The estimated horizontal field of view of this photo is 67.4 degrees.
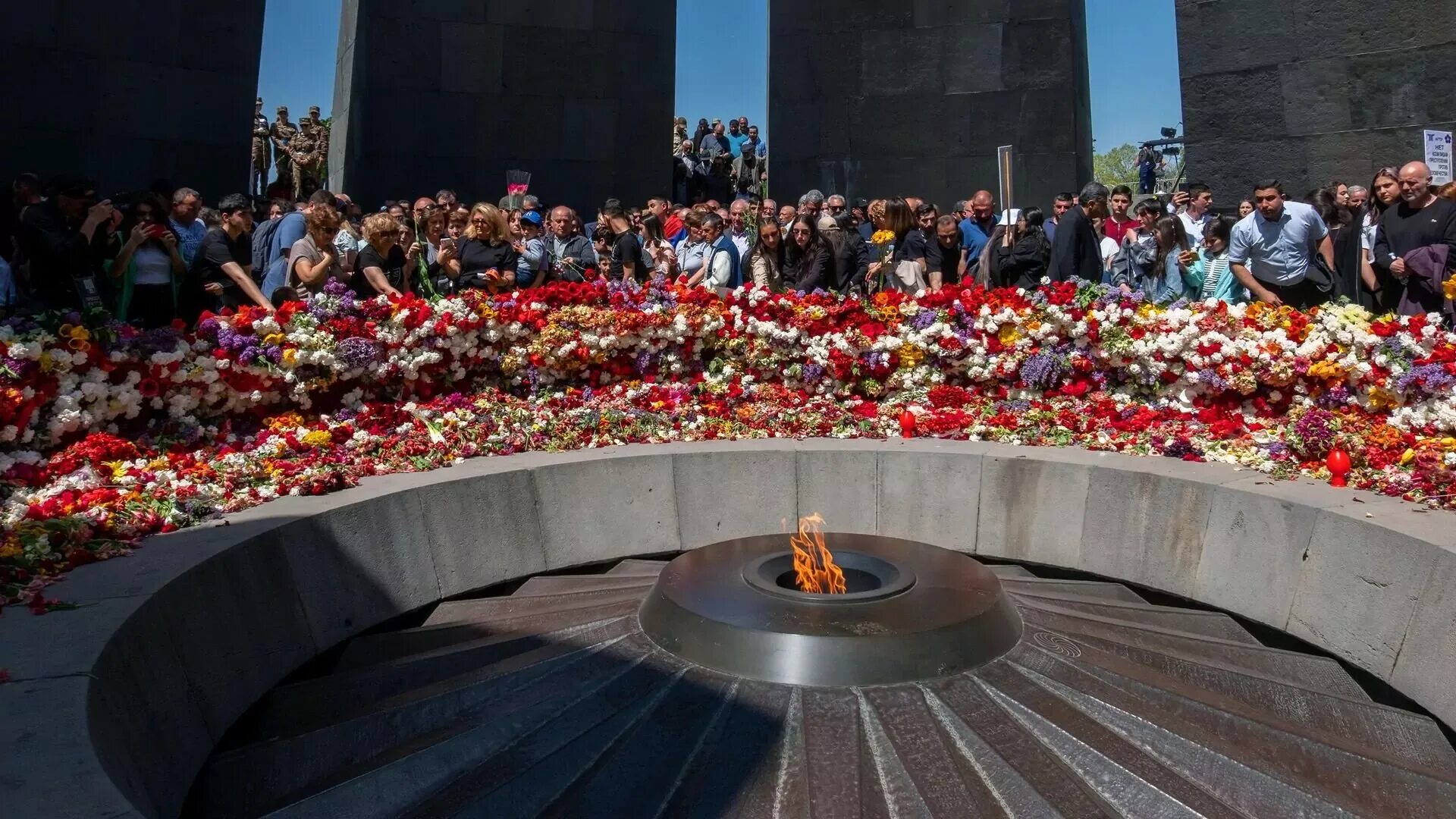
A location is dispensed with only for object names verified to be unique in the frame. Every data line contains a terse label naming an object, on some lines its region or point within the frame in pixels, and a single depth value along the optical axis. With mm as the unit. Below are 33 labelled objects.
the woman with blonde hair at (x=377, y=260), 7656
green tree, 69438
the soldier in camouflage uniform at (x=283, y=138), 18109
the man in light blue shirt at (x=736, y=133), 19859
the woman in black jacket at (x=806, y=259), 8945
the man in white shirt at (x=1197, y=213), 10719
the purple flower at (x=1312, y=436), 5953
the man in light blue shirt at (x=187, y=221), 8016
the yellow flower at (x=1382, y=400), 6184
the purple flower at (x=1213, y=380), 6930
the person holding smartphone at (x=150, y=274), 7211
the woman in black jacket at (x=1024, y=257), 8934
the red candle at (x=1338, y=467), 5629
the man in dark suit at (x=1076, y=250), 8844
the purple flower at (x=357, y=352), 6746
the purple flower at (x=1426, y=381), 5859
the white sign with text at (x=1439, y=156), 10234
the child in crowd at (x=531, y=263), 8828
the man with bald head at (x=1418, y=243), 7289
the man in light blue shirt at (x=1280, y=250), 8234
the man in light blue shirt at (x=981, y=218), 10320
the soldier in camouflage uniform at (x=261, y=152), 17750
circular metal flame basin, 3822
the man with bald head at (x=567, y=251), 9445
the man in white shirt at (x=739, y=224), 10602
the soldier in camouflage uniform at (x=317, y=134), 18422
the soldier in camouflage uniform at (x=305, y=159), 18172
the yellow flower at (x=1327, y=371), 6438
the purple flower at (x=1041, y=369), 7555
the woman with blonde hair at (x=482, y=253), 8203
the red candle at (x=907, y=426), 7199
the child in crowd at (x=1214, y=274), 9031
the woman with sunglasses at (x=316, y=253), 7316
